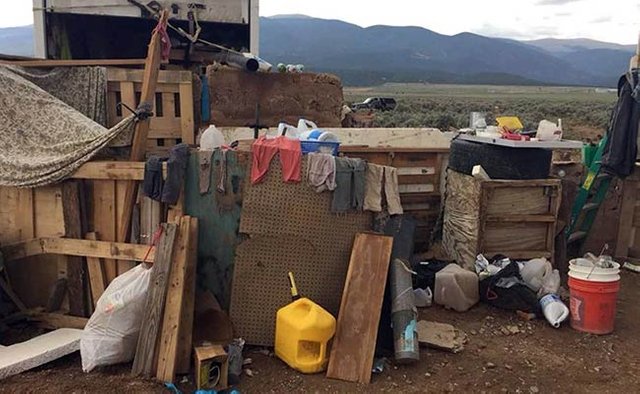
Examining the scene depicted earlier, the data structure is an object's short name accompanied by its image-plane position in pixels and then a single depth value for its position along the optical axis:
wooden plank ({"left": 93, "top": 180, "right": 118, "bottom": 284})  4.69
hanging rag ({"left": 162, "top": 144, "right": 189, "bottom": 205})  4.33
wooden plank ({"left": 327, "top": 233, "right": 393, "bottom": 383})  4.00
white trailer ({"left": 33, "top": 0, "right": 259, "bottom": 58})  7.43
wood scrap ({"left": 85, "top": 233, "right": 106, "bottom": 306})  4.67
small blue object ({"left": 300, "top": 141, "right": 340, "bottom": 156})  4.63
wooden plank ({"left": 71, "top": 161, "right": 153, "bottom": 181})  4.54
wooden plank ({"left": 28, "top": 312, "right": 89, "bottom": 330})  4.65
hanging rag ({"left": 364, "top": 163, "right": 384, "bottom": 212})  4.60
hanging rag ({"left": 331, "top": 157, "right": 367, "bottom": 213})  4.51
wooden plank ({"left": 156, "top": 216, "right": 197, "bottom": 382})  3.88
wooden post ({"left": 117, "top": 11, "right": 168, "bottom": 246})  4.62
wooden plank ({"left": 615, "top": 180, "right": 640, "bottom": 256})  6.81
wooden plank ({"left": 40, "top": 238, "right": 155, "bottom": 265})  4.54
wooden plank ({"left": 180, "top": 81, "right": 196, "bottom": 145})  5.43
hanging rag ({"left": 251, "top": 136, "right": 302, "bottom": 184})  4.41
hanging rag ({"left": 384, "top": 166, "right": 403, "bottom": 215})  4.68
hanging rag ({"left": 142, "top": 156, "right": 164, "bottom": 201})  4.40
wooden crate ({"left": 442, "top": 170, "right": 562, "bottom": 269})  5.69
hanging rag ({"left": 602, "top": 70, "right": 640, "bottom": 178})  6.39
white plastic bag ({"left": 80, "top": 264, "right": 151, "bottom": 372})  3.98
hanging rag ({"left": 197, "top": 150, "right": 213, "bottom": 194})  4.42
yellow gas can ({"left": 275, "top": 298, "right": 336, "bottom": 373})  3.99
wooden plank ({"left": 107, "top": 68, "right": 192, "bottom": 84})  5.33
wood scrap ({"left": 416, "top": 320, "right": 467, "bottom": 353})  4.47
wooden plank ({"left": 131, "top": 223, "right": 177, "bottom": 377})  3.93
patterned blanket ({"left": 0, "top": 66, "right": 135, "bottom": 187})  4.59
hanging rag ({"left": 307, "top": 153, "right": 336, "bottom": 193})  4.45
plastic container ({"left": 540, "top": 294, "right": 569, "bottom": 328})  4.96
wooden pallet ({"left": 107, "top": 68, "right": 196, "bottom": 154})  5.34
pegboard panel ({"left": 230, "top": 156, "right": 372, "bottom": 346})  4.42
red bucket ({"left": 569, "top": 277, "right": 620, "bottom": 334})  4.76
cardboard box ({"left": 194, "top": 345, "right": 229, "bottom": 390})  3.75
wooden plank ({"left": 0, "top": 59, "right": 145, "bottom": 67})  5.45
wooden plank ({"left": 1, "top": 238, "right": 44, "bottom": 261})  4.75
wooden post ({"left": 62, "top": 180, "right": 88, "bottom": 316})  4.65
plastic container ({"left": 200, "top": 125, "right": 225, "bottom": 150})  4.82
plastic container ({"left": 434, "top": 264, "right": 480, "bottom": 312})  5.25
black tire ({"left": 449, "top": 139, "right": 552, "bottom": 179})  5.72
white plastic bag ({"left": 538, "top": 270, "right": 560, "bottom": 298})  5.35
